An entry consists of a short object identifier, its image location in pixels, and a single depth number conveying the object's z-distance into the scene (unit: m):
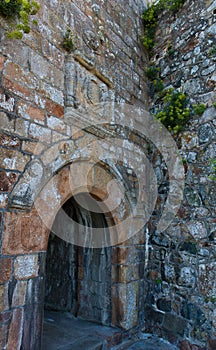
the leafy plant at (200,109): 3.27
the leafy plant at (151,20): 3.96
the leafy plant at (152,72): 3.93
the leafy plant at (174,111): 3.43
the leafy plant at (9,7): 2.03
